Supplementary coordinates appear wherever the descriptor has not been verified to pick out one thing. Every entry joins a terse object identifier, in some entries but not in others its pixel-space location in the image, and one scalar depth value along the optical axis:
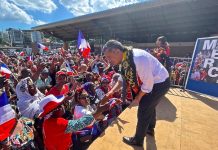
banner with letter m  2.70
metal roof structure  8.46
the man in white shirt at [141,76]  1.27
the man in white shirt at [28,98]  1.97
